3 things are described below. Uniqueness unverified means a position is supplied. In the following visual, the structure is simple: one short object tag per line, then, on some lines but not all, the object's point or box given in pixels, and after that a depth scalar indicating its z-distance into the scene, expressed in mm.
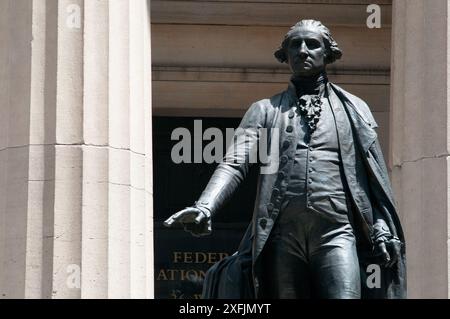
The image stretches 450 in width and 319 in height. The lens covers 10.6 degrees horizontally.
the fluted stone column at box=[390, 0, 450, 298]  22906
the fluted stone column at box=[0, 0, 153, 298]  21328
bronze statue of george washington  18281
